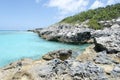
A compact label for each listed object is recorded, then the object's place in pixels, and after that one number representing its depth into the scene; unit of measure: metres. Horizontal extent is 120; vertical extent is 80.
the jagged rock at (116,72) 4.73
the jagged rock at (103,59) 5.91
